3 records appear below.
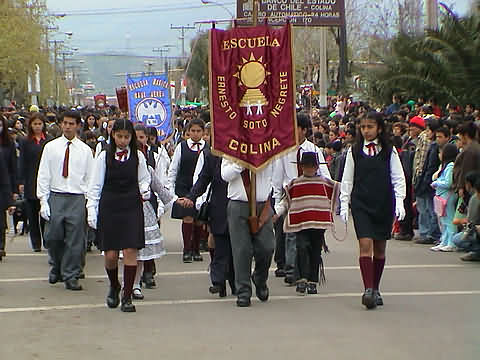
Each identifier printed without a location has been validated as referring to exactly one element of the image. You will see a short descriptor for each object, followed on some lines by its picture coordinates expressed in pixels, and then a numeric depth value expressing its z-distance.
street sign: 38.81
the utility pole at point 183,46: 106.14
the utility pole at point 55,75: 90.06
